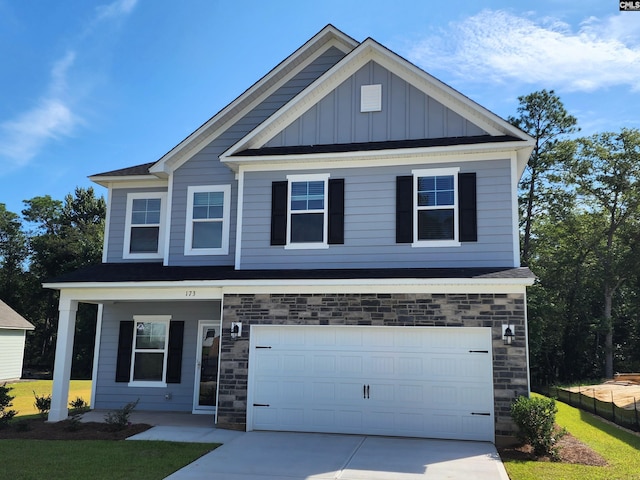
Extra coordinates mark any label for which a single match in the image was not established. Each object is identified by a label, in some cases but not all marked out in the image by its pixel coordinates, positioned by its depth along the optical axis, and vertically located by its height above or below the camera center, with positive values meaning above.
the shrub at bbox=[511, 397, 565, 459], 9.36 -1.59
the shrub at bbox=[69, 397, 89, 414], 14.07 -2.30
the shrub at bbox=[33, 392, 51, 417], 13.12 -2.06
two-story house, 10.78 +1.17
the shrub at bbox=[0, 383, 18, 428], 11.61 -1.91
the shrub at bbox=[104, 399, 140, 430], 11.31 -2.03
